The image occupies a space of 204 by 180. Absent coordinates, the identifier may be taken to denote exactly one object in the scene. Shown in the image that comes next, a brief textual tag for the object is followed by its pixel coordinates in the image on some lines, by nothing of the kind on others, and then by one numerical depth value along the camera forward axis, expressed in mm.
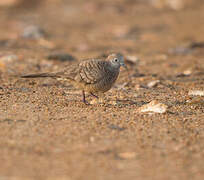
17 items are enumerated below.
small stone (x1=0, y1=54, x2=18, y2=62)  17812
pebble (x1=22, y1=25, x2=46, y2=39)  26312
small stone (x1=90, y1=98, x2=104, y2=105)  12187
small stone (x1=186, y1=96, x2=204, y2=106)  12327
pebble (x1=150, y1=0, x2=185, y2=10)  37906
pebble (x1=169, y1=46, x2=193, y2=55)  22859
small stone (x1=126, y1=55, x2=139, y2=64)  19266
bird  11961
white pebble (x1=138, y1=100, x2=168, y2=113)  10930
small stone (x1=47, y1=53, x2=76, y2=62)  19016
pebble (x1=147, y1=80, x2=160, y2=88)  15102
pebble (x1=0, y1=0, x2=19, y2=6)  37500
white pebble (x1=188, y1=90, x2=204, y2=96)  13805
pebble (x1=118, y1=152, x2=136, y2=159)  8070
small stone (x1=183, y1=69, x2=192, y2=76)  17512
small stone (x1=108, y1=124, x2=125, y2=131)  9590
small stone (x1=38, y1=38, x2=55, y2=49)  24350
